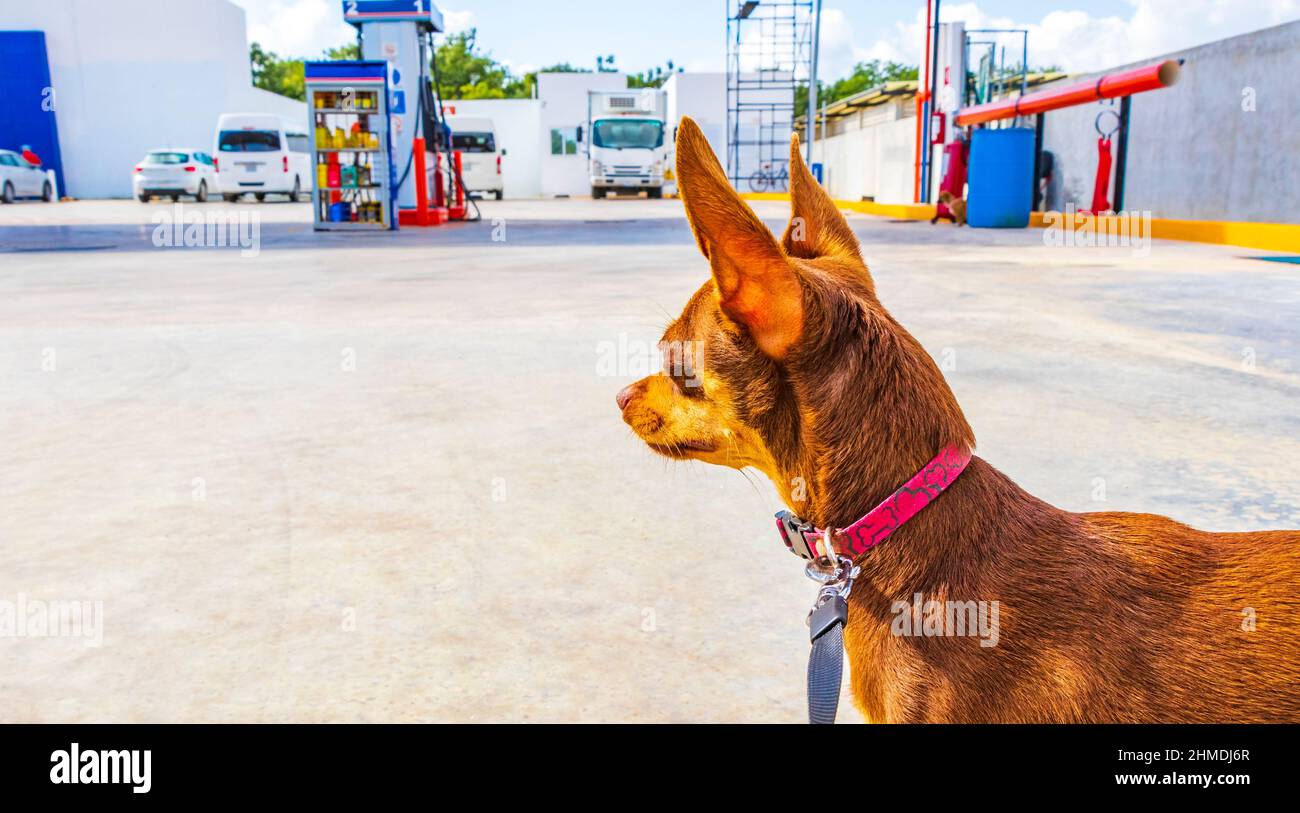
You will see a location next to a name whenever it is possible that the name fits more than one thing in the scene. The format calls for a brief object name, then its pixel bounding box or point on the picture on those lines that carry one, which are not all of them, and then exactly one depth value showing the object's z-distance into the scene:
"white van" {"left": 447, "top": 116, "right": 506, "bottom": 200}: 33.03
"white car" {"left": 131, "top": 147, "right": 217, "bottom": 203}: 28.44
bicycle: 32.72
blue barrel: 17.17
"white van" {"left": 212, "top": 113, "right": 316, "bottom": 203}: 27.80
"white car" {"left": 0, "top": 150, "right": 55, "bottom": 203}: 27.83
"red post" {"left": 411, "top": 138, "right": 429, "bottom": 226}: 17.77
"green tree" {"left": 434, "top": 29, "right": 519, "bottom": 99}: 67.62
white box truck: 30.31
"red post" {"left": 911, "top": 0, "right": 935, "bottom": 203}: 21.89
